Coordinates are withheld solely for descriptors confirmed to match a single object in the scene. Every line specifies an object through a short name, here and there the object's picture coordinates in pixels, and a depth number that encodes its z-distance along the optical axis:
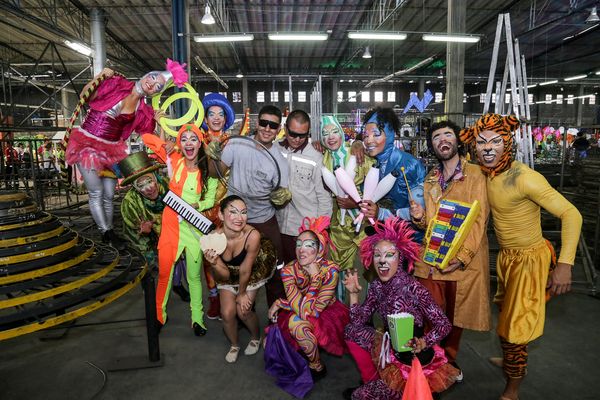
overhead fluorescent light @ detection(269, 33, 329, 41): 9.31
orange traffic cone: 1.94
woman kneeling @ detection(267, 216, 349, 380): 2.67
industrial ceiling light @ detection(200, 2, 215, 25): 8.92
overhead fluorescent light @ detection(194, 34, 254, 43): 9.30
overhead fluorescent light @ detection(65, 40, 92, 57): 10.34
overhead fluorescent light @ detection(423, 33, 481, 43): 8.55
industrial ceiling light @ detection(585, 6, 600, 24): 9.79
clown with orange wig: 3.14
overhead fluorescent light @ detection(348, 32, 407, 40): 9.42
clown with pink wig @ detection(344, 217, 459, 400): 2.16
